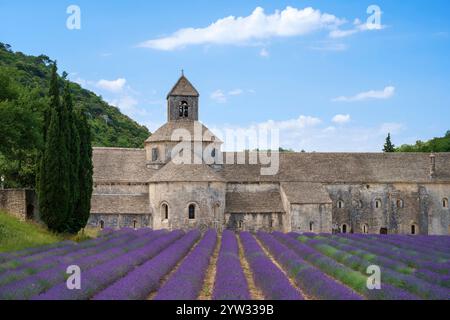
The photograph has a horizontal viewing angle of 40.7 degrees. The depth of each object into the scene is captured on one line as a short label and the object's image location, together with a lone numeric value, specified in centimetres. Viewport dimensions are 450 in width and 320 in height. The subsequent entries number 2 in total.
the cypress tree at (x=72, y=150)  3534
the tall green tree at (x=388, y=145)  8700
